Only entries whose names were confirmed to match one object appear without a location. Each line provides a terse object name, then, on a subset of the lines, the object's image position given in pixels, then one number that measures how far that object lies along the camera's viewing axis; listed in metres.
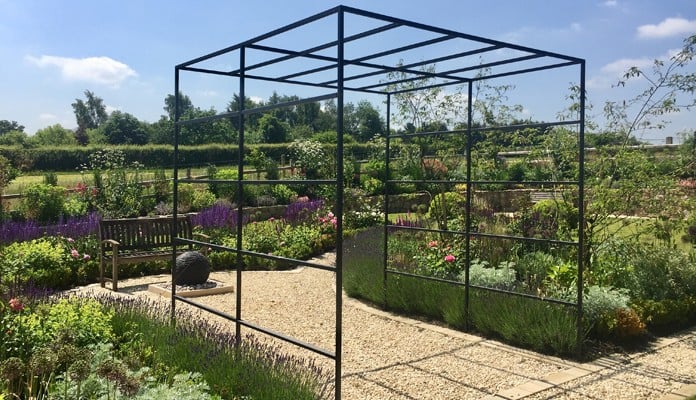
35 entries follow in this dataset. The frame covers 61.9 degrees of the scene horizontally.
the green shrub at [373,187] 18.34
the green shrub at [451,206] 10.98
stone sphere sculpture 7.93
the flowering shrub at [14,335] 3.75
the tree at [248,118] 49.62
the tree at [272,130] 47.66
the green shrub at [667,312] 5.86
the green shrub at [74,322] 4.00
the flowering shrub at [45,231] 9.02
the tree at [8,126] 75.00
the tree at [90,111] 96.50
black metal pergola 3.47
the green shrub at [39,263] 7.55
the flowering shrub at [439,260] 7.05
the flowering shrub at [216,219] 11.05
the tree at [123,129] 58.00
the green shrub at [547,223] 8.77
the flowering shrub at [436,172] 13.95
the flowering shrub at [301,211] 12.44
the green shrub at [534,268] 6.35
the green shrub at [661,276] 6.45
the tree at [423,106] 10.91
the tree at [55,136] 49.74
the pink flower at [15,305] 3.93
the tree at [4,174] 13.18
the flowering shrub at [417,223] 9.55
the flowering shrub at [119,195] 13.04
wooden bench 8.12
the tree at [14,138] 39.75
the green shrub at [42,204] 12.66
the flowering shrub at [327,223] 11.95
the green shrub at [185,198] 14.86
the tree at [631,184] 7.50
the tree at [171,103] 80.19
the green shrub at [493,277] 6.33
